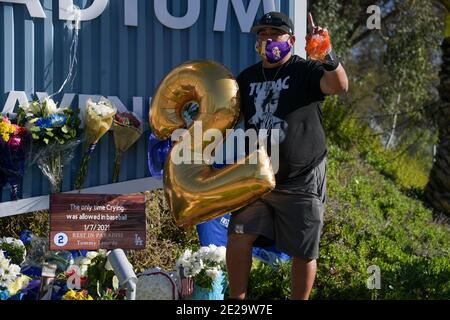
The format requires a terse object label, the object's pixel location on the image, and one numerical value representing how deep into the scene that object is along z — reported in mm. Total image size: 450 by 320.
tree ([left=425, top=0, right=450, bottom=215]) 9133
